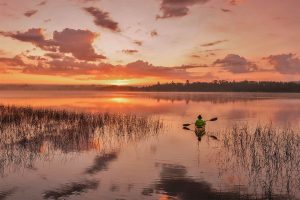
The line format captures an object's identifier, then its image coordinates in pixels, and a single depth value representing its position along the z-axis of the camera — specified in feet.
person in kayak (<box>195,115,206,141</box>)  97.40
